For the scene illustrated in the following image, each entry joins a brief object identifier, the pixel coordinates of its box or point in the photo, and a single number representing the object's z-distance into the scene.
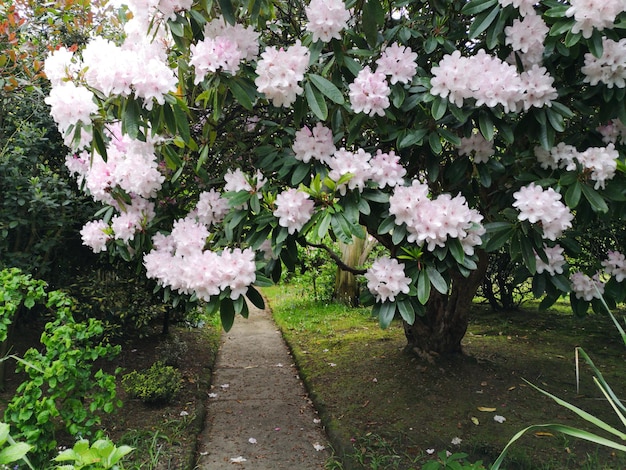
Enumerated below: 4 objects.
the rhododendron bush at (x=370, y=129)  1.73
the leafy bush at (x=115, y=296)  3.52
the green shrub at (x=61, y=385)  1.90
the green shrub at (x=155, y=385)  2.92
